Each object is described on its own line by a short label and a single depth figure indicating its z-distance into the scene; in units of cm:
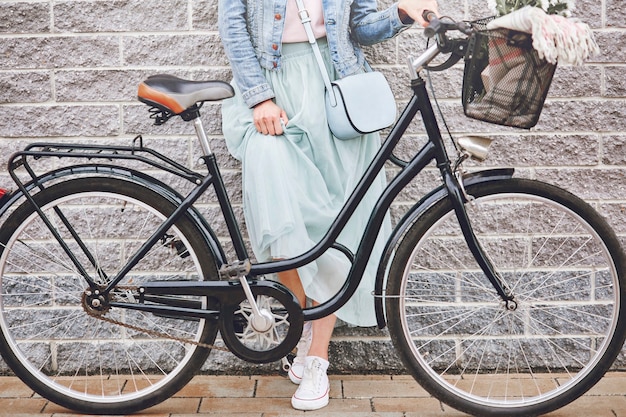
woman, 324
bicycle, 307
